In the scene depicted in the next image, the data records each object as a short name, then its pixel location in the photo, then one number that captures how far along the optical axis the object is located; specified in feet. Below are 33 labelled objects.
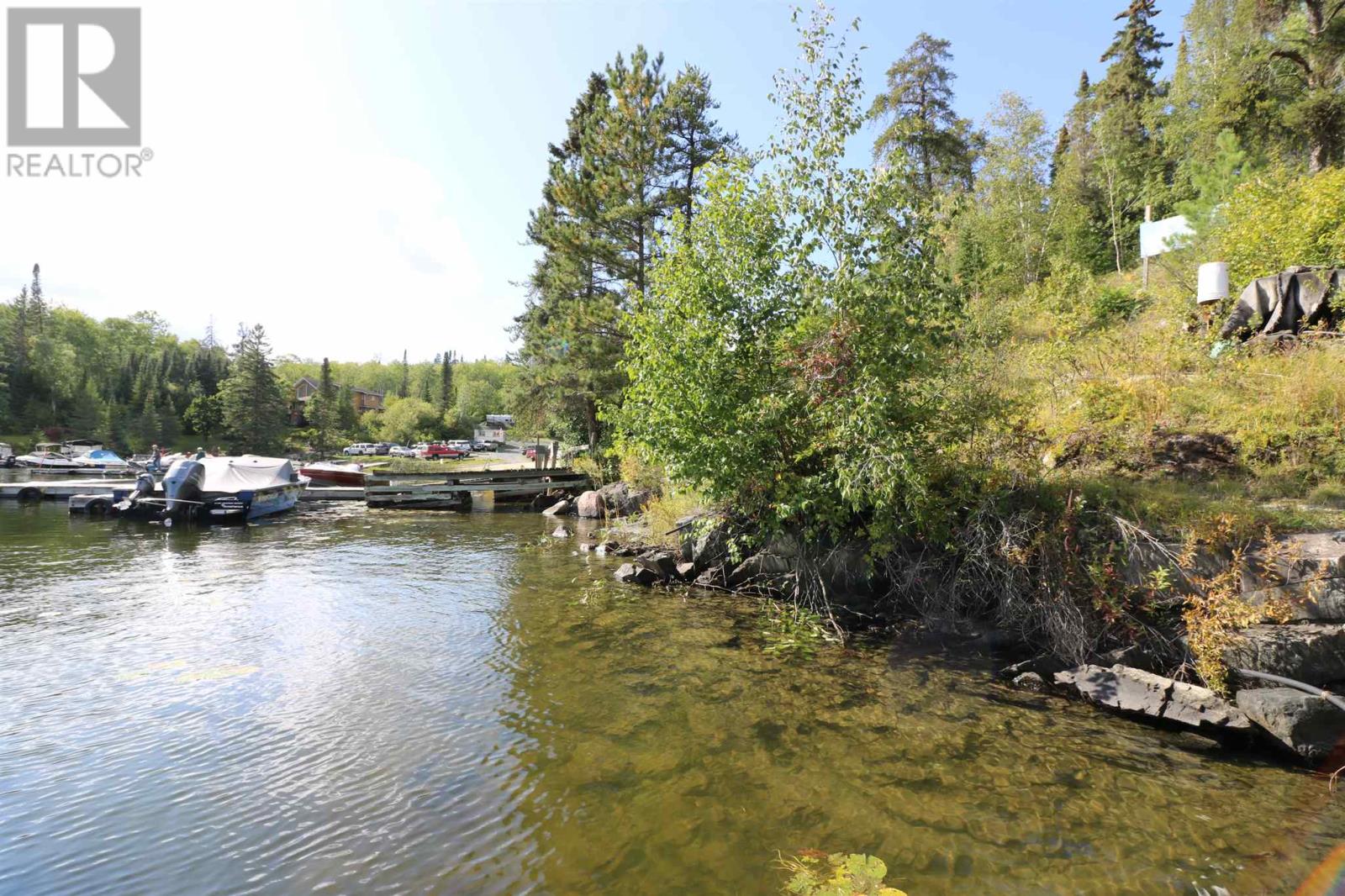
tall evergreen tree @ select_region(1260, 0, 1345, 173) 68.95
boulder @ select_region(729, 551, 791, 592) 36.24
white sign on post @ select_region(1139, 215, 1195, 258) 75.46
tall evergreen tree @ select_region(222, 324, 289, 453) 184.14
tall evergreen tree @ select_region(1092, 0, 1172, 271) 102.94
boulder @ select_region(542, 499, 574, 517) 79.25
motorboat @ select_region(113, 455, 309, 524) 69.67
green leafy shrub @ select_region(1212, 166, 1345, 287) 40.16
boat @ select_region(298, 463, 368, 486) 103.45
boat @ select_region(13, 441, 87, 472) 132.46
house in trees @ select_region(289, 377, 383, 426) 252.42
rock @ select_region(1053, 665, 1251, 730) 19.84
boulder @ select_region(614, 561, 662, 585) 40.47
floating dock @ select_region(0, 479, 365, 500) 83.51
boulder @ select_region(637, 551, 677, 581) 40.91
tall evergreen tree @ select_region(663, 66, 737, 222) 77.20
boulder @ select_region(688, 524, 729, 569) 39.42
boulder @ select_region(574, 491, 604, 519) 71.61
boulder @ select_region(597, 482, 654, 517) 61.57
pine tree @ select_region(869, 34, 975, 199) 101.71
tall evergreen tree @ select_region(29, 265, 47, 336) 246.27
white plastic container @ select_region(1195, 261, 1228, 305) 38.19
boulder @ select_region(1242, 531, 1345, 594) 21.04
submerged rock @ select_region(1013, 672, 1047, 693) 24.08
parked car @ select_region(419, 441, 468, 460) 194.70
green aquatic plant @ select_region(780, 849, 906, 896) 13.19
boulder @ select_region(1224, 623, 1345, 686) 19.93
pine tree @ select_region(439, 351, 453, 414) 305.32
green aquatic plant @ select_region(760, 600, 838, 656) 28.78
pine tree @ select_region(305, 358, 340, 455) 210.79
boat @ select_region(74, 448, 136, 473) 123.95
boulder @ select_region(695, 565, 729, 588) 38.99
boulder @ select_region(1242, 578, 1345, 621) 20.58
